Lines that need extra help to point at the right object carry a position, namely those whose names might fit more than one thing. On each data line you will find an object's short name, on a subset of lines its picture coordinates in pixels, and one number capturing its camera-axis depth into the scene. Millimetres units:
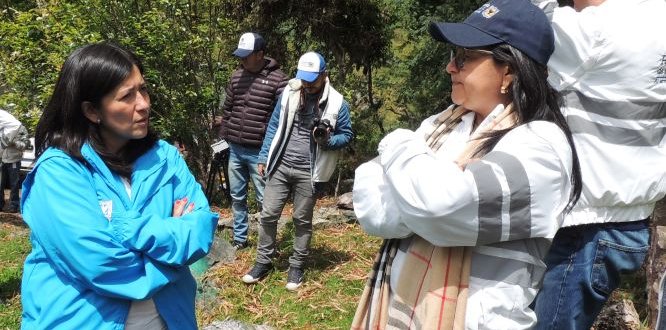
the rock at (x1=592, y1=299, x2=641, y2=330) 3879
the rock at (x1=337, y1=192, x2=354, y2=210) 7566
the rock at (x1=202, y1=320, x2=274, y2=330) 3854
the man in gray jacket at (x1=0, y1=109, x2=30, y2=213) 7824
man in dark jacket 5723
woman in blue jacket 1987
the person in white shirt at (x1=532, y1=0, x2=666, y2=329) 2094
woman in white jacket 1466
